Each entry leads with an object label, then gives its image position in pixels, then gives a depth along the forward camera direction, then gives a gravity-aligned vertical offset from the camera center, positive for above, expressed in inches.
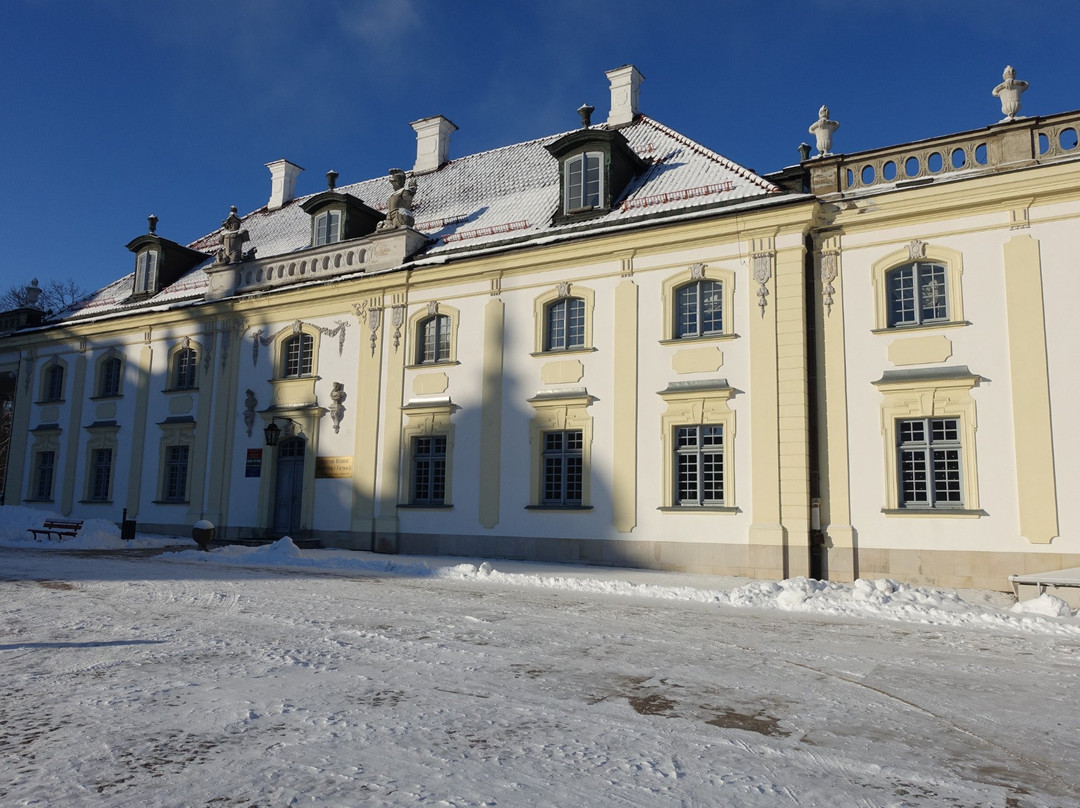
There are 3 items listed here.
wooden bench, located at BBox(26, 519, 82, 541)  811.4 -23.9
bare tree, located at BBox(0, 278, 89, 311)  1770.3 +428.0
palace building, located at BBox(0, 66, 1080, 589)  583.8 +121.4
